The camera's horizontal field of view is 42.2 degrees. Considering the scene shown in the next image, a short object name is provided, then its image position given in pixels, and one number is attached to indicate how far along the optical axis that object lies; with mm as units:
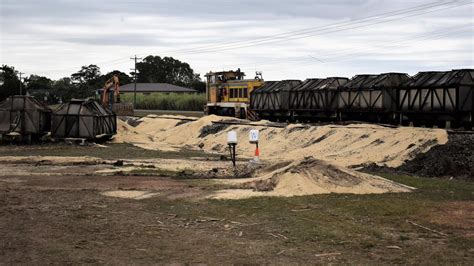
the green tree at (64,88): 110606
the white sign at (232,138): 19328
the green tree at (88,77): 130600
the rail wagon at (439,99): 28516
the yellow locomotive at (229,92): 50406
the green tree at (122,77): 131338
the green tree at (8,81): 100494
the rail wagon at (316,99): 39884
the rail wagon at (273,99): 44812
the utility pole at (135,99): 96869
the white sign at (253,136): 19155
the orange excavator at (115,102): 51312
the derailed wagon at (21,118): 32438
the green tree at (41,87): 110125
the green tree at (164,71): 149750
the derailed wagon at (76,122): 33406
